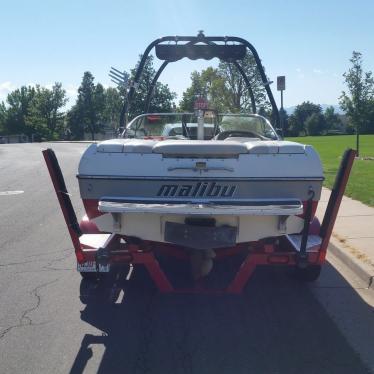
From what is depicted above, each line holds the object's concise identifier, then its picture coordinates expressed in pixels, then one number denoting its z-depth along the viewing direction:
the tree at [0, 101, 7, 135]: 97.81
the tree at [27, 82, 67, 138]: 92.62
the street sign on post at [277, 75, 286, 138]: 9.21
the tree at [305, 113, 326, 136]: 96.31
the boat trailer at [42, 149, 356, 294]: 4.86
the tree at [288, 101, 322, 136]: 98.88
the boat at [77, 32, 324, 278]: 4.79
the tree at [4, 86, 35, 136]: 96.38
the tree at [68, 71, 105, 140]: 90.88
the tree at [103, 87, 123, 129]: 85.47
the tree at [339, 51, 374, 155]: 21.69
